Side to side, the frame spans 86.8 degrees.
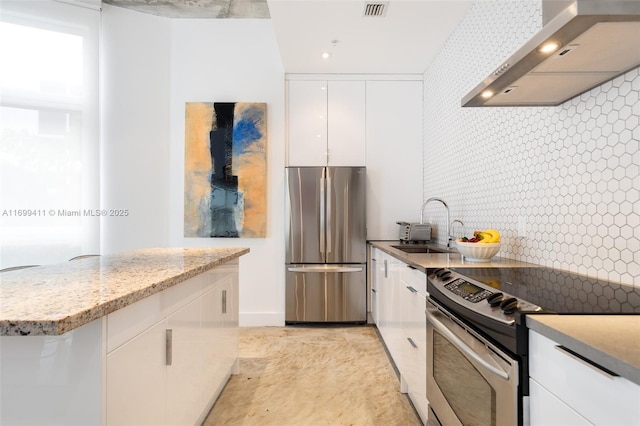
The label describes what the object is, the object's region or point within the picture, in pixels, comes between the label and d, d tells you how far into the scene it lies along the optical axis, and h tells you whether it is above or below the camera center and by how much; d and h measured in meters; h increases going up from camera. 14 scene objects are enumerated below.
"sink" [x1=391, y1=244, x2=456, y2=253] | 2.96 -0.32
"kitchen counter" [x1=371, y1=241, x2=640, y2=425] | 0.64 -0.29
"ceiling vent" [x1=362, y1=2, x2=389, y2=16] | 2.57 +1.57
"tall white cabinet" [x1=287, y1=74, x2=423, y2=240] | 3.80 +0.89
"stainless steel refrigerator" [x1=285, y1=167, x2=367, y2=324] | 3.56 -0.32
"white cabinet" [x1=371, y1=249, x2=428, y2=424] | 1.79 -0.72
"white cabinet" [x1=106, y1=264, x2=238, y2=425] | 1.02 -0.57
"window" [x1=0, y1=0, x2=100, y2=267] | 3.07 +0.76
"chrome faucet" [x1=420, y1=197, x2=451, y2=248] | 2.74 -0.17
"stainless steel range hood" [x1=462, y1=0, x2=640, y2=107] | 0.90 +0.53
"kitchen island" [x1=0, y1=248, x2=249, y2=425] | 0.87 -0.40
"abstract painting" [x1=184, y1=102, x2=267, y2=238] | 3.70 +0.42
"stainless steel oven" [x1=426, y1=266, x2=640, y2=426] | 0.95 -0.39
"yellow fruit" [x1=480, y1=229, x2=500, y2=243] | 1.86 -0.14
